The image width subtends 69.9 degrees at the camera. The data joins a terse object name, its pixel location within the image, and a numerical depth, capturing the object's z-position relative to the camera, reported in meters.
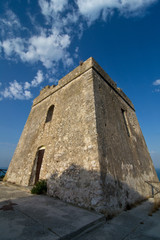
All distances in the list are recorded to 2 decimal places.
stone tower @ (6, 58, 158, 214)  3.67
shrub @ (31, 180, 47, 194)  4.71
